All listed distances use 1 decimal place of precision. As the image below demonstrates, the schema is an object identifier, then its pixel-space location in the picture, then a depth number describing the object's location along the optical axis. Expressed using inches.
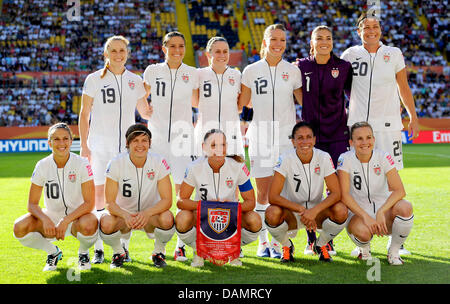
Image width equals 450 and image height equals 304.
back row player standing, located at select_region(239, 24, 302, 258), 388.8
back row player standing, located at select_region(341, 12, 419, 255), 390.3
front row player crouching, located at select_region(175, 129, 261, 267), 345.1
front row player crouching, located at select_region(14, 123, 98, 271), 332.2
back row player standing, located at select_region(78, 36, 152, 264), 383.9
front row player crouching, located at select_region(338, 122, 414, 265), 337.1
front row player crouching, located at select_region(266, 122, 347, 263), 346.0
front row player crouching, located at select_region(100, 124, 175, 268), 336.5
